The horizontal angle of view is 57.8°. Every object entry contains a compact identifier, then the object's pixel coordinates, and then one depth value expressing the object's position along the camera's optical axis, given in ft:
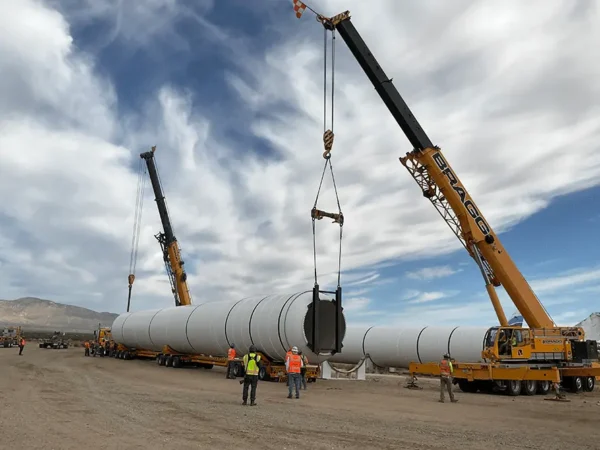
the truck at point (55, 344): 189.78
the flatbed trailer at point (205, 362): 73.67
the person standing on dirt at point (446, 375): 57.00
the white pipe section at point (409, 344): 92.89
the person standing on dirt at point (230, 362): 78.56
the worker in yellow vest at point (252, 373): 47.32
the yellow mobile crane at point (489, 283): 68.54
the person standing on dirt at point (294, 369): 54.13
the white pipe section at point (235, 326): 70.54
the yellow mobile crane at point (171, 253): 136.36
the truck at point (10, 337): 203.00
